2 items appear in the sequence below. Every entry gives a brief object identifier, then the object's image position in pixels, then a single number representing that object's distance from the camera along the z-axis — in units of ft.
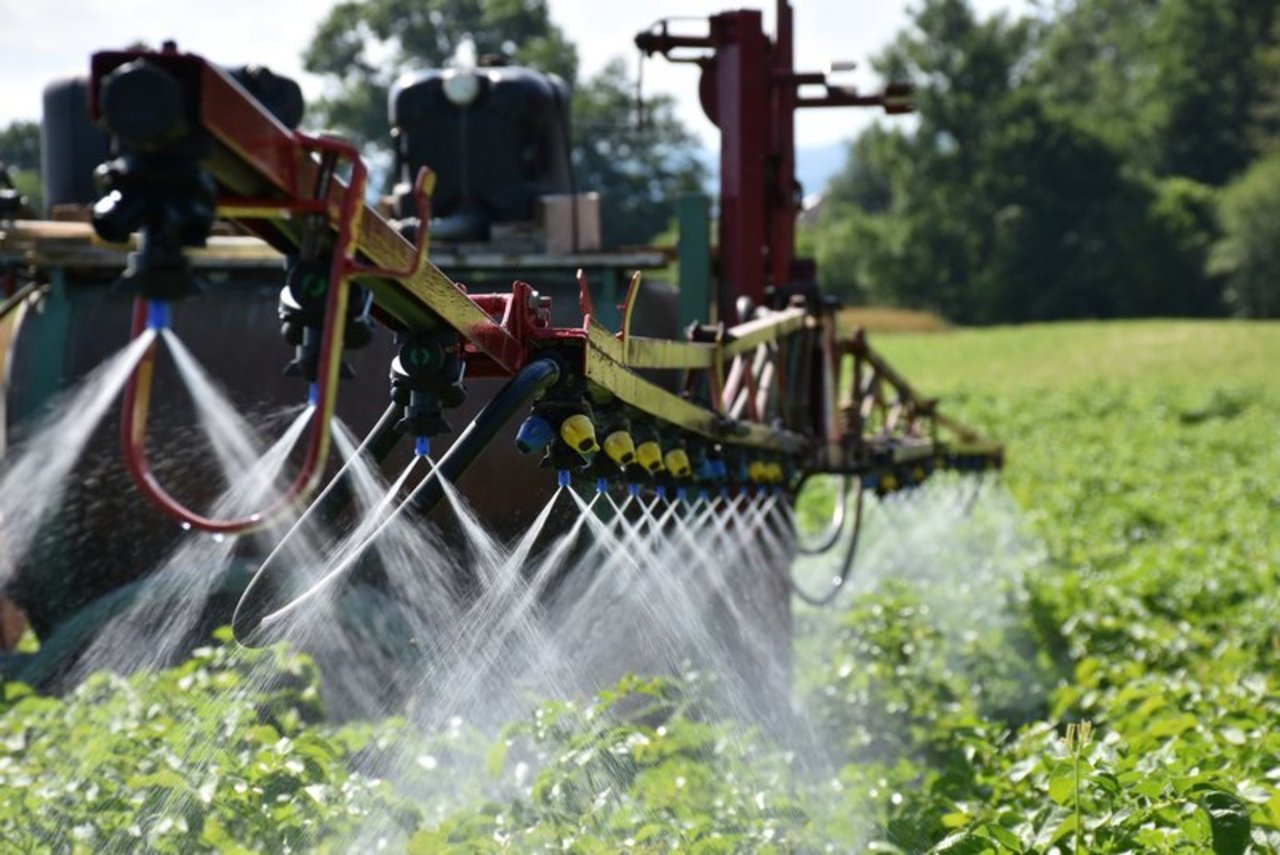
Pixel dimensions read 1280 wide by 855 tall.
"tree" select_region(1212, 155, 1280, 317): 226.79
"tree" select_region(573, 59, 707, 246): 190.39
